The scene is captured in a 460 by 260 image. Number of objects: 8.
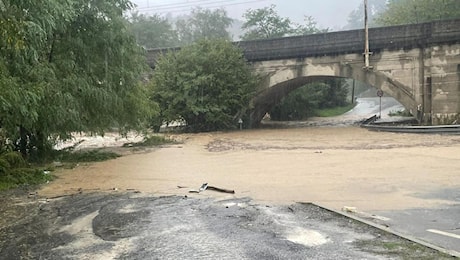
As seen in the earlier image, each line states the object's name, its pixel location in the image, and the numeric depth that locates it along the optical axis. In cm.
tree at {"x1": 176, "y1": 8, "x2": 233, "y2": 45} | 8000
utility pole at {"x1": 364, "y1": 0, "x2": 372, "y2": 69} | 3167
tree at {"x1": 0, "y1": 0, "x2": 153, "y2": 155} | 1466
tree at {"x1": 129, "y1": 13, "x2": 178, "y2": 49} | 7344
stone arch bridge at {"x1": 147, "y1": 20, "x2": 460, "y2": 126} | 3002
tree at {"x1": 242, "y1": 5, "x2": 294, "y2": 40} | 6209
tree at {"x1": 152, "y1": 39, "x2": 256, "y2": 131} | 3378
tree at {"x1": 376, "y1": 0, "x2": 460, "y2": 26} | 4491
